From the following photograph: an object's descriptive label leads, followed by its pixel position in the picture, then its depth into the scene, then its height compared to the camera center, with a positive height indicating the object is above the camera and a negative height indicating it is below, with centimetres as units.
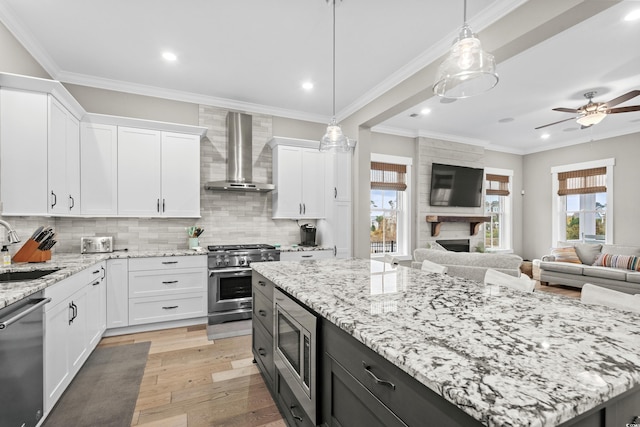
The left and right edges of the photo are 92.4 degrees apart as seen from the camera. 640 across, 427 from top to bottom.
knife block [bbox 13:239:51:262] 249 -34
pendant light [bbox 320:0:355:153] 268 +65
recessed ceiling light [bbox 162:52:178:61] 319 +166
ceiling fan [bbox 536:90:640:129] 390 +134
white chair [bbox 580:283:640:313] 133 -39
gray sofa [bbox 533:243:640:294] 492 -101
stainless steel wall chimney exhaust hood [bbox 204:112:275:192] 433 +89
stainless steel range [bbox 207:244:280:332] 372 -85
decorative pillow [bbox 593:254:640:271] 505 -81
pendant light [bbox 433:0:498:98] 169 +85
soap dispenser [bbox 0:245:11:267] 237 -35
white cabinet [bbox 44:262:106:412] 194 -86
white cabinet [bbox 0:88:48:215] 243 +49
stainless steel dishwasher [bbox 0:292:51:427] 148 -79
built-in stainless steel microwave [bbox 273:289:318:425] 139 -72
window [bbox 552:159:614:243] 620 +26
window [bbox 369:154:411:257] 597 +15
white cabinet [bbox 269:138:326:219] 443 +50
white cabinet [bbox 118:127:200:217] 360 +48
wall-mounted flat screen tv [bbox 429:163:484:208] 630 +59
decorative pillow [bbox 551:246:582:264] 591 -81
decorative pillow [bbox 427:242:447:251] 517 -56
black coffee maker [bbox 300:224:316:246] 465 -33
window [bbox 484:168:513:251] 735 +8
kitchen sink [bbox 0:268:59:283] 215 -45
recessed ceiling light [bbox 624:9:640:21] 256 +168
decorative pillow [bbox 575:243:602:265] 577 -73
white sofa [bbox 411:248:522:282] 360 -61
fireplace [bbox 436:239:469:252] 643 -66
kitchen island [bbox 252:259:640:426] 64 -39
